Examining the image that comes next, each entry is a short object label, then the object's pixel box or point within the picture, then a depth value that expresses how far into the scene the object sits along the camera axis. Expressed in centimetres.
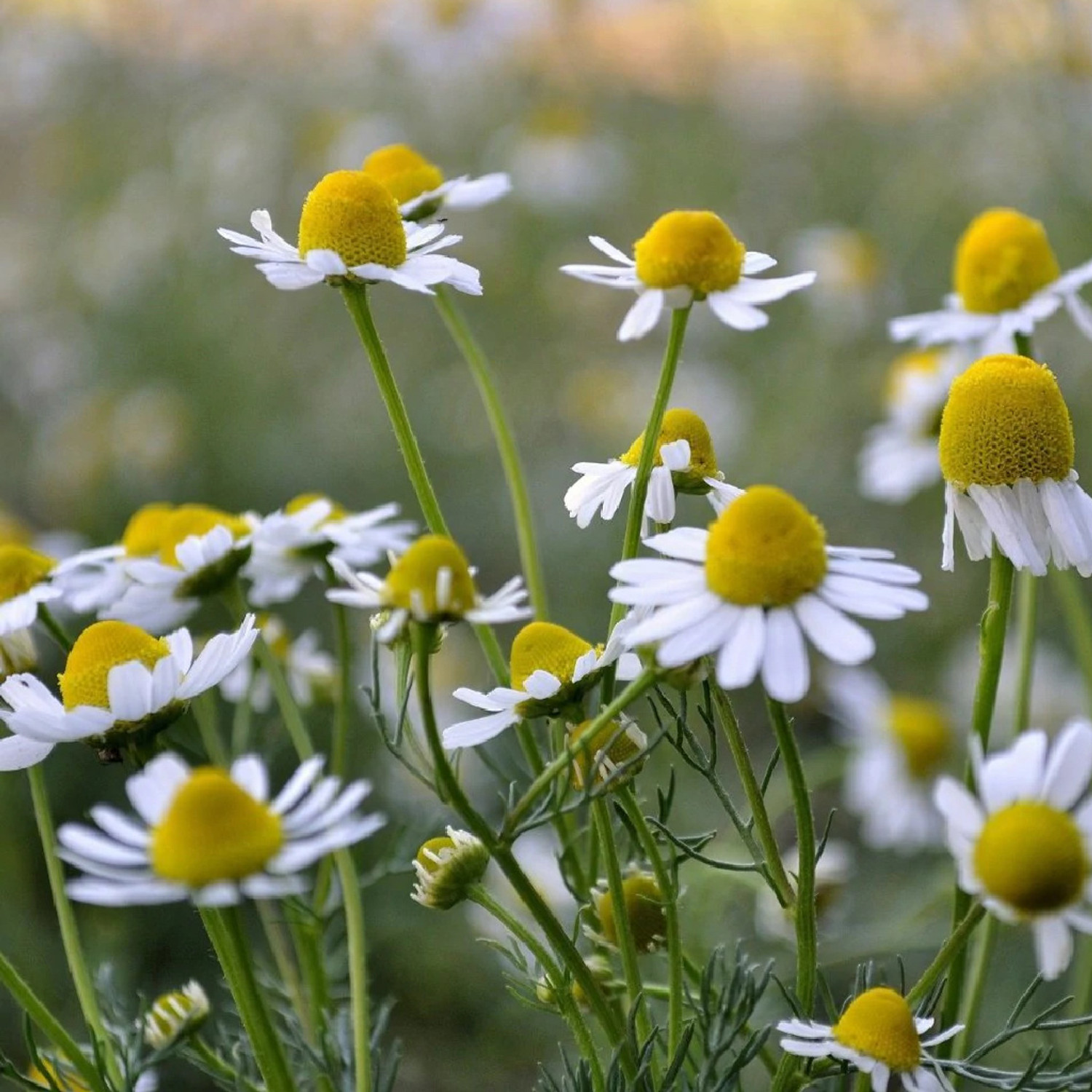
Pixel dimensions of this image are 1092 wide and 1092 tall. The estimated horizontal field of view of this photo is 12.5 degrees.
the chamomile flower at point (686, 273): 39
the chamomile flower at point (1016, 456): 39
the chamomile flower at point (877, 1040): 37
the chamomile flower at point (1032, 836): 36
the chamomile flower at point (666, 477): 39
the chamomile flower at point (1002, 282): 44
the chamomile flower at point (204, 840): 36
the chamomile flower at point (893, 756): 64
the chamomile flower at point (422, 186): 42
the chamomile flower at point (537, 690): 38
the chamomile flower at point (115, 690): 38
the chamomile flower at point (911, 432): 52
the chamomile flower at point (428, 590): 36
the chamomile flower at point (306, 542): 42
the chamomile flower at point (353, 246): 39
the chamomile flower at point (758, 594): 36
